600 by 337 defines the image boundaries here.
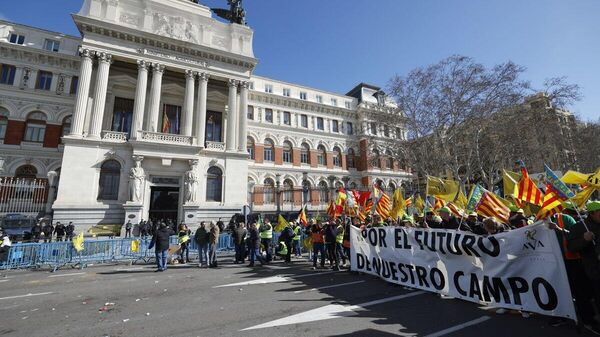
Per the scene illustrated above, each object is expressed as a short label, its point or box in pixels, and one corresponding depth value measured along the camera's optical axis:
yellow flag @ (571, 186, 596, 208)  4.85
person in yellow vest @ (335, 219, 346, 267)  10.12
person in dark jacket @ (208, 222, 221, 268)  11.35
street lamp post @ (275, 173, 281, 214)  32.55
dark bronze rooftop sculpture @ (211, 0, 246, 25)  28.33
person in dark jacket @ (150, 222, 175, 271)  10.48
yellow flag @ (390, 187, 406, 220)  8.95
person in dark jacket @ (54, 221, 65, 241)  17.17
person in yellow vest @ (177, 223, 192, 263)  12.24
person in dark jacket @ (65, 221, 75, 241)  17.06
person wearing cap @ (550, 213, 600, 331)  4.54
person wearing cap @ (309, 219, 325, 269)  10.39
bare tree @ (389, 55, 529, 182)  20.78
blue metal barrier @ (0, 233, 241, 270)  10.94
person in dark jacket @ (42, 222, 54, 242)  17.29
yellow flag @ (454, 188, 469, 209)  9.89
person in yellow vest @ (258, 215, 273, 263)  11.86
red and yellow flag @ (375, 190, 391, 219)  9.54
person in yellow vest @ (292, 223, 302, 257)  13.48
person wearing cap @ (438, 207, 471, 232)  7.13
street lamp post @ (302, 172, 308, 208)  34.41
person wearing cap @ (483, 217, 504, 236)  5.86
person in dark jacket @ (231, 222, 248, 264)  12.06
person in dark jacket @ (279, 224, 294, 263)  12.13
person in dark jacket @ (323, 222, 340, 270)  10.02
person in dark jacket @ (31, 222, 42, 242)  16.55
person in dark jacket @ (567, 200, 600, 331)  4.18
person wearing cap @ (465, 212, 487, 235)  6.50
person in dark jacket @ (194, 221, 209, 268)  11.63
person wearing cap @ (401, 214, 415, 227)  8.28
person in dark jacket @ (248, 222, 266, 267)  11.32
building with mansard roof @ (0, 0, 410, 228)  20.48
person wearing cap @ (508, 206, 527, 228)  6.35
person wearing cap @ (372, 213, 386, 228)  8.90
